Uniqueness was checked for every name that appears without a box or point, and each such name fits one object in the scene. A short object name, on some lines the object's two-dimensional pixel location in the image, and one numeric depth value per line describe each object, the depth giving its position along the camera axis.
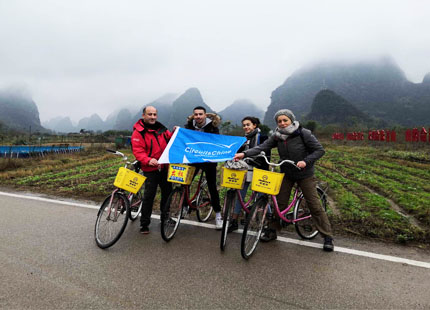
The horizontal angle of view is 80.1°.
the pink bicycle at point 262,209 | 3.28
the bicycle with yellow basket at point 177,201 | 3.75
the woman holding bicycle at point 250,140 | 4.13
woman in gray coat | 3.56
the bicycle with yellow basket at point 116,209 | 3.64
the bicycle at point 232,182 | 3.65
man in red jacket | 3.91
